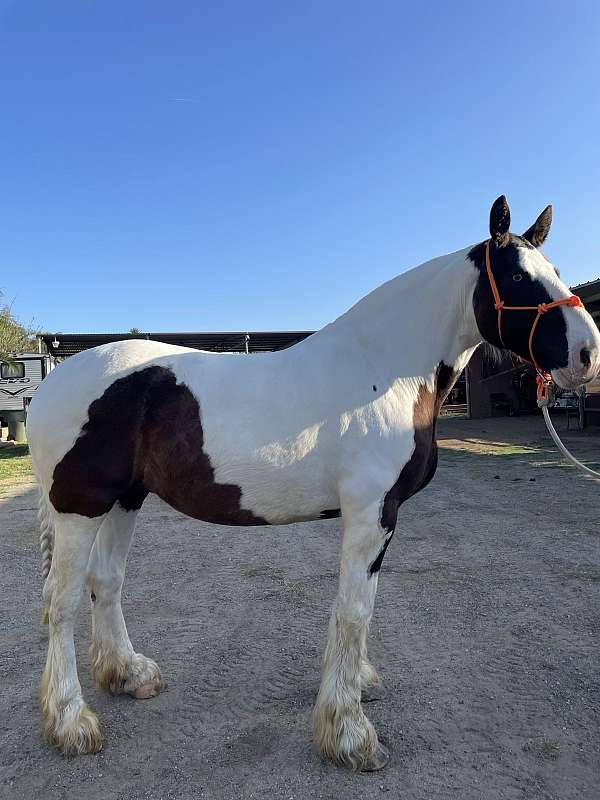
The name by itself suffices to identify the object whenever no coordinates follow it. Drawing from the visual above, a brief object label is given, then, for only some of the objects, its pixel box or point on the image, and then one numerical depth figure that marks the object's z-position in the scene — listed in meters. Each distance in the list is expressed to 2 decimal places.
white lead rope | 2.25
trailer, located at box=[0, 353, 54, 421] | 15.61
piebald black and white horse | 2.07
